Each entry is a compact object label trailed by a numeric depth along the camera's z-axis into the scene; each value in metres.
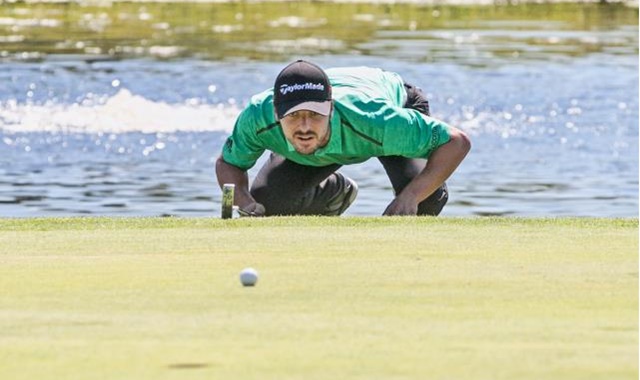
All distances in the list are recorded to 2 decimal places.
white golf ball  14.56
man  20.83
